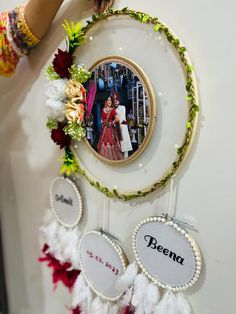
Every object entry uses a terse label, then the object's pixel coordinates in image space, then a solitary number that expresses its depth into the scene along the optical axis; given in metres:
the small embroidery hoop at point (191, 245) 0.58
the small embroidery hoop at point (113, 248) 0.74
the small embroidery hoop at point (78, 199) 0.84
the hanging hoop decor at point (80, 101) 0.55
